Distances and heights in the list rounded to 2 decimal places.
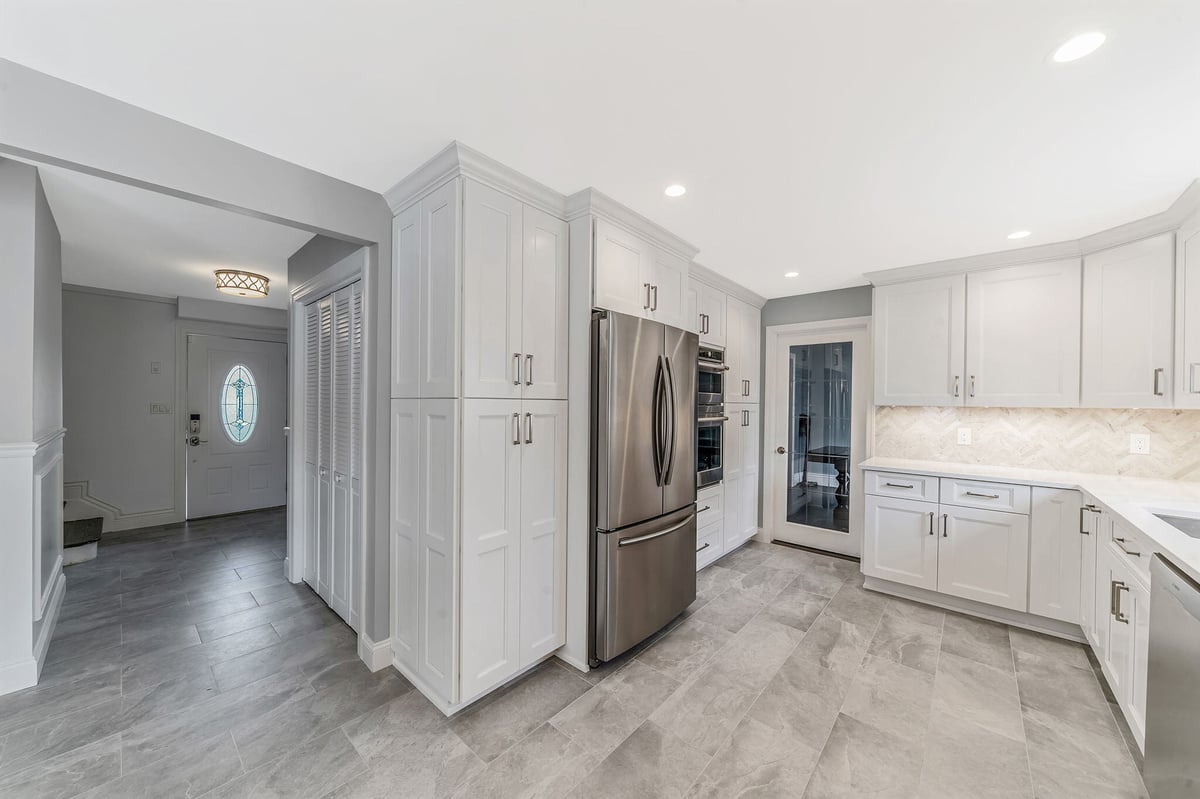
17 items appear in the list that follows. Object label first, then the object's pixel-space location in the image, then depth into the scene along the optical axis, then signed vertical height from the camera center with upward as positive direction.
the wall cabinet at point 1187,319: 2.33 +0.45
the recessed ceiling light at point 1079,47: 1.31 +1.08
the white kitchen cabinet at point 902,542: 3.14 -1.06
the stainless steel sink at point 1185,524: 1.92 -0.54
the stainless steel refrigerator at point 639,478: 2.32 -0.46
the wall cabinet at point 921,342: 3.36 +0.45
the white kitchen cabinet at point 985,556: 2.83 -1.05
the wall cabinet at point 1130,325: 2.54 +0.46
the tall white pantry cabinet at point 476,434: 1.99 -0.19
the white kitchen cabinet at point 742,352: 4.09 +0.45
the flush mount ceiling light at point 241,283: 3.85 +0.99
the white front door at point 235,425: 5.26 -0.39
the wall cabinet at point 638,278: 2.46 +0.74
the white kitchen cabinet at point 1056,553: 2.64 -0.94
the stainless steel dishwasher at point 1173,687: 1.28 -0.90
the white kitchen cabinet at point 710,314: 3.71 +0.72
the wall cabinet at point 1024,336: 2.96 +0.45
